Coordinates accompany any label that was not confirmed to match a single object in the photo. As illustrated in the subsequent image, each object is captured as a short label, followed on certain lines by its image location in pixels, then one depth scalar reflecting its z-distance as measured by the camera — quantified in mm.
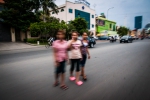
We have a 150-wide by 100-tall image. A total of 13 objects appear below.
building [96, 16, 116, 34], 46125
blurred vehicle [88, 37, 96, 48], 14828
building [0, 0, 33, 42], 22006
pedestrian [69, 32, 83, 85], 3400
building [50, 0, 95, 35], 33469
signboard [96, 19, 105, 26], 45781
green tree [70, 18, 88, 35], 28547
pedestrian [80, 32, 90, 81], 3898
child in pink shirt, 3110
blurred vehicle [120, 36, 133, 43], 23281
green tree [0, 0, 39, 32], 20391
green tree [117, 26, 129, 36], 54219
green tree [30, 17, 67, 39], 19767
